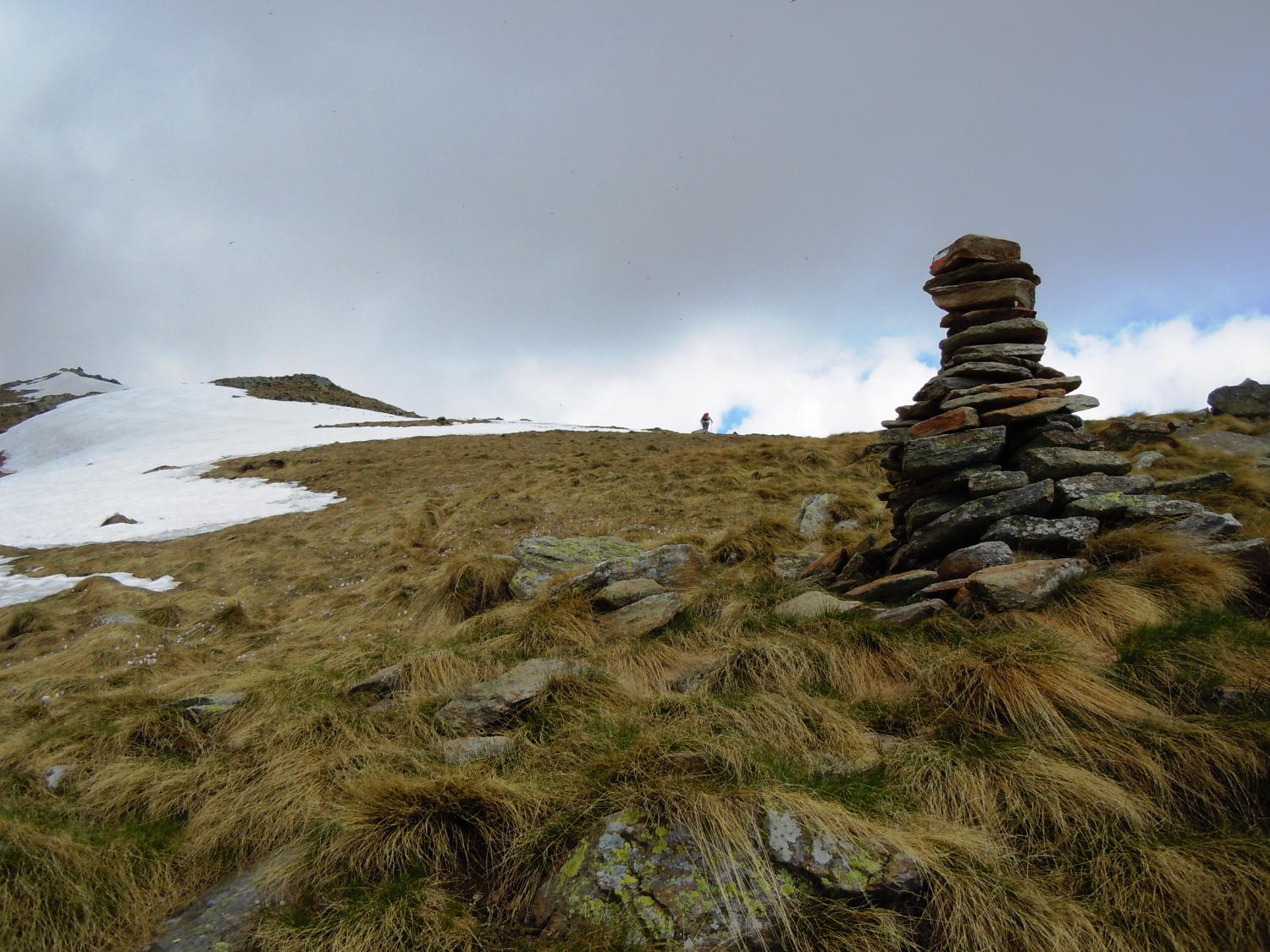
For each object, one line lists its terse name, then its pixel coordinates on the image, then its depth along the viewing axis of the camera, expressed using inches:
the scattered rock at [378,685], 248.4
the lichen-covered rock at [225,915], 127.8
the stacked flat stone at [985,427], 270.8
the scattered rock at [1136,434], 550.9
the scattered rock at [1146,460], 466.3
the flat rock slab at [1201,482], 322.0
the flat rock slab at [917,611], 233.3
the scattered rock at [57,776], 191.9
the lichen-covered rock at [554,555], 362.3
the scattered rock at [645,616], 275.1
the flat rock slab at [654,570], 327.6
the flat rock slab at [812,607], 256.1
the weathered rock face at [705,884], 119.3
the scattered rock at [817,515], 444.2
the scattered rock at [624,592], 306.8
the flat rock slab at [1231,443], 537.3
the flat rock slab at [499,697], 204.7
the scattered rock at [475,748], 181.0
